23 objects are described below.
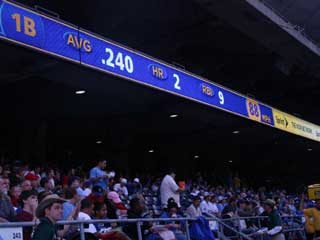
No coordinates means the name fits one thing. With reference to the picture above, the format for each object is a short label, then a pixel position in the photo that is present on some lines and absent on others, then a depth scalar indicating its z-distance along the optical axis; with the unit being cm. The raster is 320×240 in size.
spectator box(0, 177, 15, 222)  682
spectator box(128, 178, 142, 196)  1669
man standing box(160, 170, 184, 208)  1240
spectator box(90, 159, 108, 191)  1098
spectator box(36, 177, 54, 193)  1061
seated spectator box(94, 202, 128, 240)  797
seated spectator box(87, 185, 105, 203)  843
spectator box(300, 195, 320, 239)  1302
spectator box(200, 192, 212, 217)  1532
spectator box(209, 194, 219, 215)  1562
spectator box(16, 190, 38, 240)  652
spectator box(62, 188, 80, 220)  761
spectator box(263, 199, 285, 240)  1254
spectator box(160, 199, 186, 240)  905
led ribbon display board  918
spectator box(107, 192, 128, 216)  950
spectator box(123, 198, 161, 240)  807
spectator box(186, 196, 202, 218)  1227
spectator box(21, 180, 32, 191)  890
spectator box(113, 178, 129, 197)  1406
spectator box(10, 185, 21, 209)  866
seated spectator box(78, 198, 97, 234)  729
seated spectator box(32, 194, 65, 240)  483
